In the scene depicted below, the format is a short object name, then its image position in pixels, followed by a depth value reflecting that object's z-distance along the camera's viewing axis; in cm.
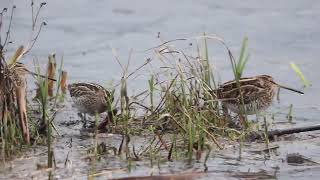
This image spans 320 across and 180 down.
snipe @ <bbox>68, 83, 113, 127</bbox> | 1733
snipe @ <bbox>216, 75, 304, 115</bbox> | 1683
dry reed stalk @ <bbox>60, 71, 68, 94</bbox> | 1956
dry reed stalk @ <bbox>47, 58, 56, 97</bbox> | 1902
